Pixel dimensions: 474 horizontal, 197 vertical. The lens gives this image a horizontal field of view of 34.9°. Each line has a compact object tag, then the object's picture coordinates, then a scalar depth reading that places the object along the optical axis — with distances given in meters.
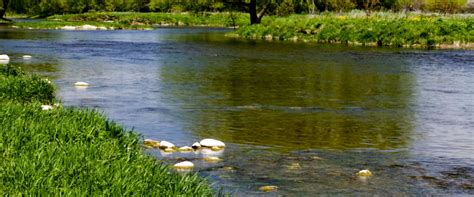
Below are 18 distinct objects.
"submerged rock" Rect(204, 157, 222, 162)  15.55
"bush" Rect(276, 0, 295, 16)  96.25
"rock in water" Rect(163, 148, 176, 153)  16.32
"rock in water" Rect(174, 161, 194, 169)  14.50
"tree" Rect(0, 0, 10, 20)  111.19
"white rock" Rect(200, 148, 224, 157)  16.06
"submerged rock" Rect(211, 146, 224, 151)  16.69
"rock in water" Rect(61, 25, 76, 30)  91.50
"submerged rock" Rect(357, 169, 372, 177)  14.49
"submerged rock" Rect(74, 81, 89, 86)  28.50
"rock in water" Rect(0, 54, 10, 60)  38.59
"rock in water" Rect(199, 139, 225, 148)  16.84
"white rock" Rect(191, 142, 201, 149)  16.78
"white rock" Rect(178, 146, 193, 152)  16.52
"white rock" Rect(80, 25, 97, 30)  92.06
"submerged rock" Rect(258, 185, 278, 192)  13.13
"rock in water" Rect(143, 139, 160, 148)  16.68
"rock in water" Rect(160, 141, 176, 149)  16.48
